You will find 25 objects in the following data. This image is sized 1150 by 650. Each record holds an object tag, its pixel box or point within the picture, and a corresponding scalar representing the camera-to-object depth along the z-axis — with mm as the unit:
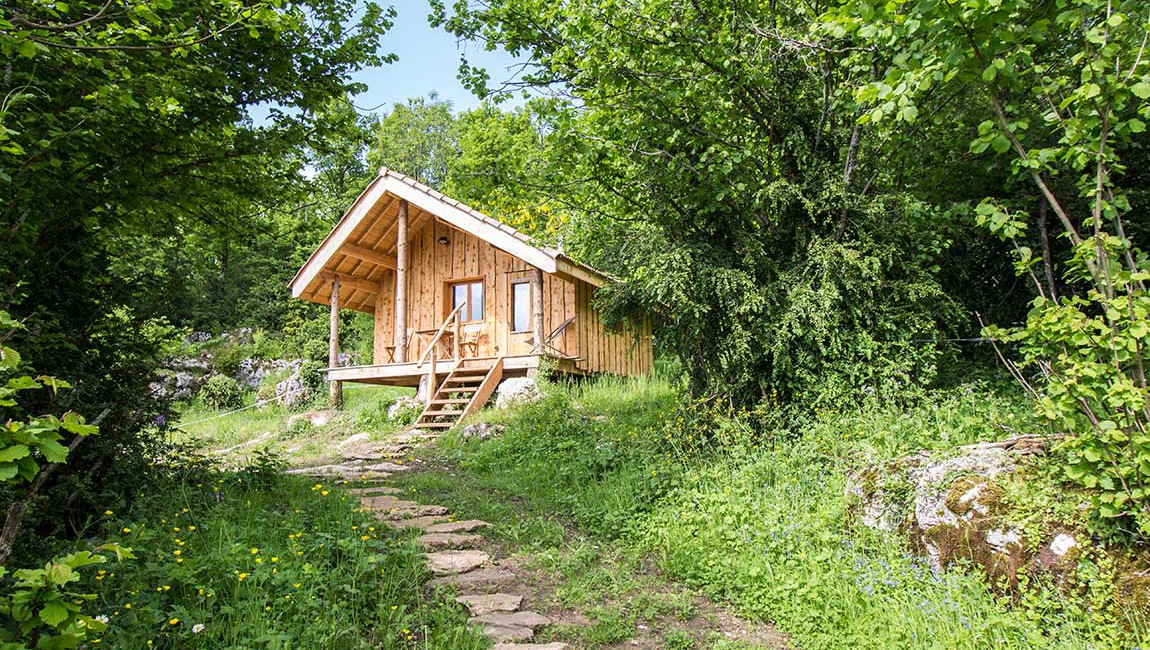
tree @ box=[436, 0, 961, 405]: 6160
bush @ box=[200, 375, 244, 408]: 17766
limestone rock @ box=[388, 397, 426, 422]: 12062
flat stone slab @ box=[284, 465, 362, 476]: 6744
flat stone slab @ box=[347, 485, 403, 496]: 5976
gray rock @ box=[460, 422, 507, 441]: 9109
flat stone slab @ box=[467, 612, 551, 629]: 3830
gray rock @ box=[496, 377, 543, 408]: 10398
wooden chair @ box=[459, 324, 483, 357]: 14359
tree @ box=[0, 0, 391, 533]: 3535
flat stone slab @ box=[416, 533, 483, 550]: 4828
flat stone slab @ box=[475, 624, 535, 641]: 3672
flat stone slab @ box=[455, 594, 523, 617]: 3963
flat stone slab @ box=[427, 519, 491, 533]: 5207
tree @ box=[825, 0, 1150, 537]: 3328
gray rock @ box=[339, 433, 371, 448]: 10684
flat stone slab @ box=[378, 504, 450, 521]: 5175
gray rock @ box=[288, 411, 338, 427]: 13641
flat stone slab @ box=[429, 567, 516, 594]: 4246
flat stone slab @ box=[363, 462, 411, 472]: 7524
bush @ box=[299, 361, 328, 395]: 17656
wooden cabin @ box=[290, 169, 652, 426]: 12594
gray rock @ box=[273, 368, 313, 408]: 17050
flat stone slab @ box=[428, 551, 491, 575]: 4414
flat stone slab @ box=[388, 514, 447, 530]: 5005
